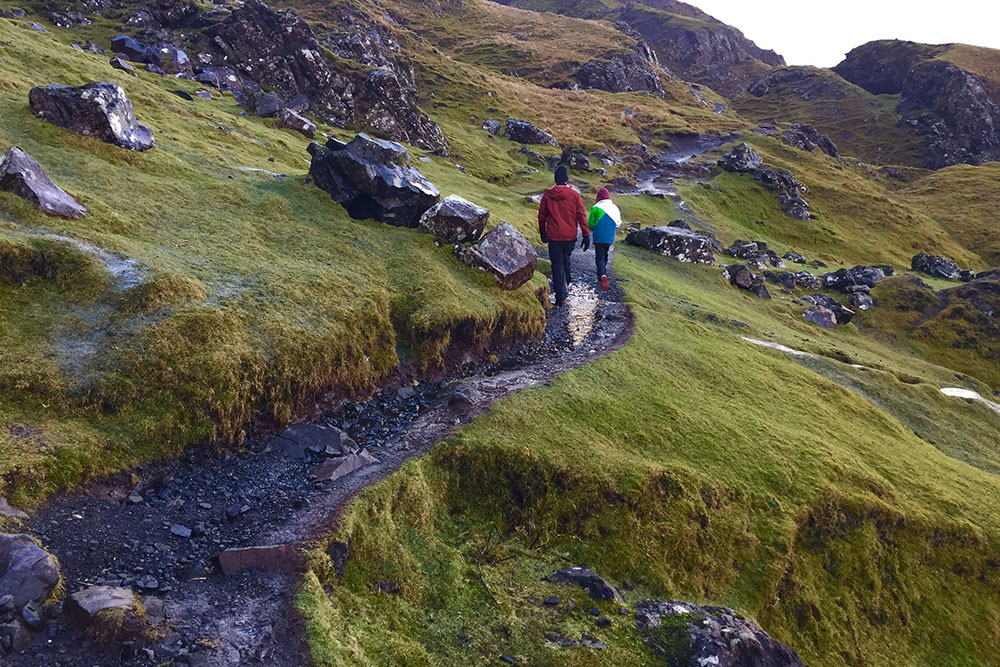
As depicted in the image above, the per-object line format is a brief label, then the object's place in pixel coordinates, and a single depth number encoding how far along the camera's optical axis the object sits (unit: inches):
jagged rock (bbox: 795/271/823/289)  2188.7
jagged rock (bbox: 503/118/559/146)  3604.8
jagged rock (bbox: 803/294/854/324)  1882.4
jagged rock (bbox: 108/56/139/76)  1743.0
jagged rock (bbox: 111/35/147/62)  2158.1
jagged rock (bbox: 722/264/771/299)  1905.8
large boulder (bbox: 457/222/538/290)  973.8
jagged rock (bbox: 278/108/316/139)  1982.0
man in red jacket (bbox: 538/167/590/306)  959.6
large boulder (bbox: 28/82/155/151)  941.2
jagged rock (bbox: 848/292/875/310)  2121.1
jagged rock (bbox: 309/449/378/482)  526.9
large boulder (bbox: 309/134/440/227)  1024.2
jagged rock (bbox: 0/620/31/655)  299.9
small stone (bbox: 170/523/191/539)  433.7
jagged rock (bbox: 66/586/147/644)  322.0
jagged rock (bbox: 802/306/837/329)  1796.3
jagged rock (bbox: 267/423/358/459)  561.3
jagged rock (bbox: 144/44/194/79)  2155.5
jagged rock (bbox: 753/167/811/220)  3582.7
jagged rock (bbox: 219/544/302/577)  407.2
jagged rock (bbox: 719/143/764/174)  3919.8
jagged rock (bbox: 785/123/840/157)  5502.0
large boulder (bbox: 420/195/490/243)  1020.5
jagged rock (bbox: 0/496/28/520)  378.6
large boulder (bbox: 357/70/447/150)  2603.3
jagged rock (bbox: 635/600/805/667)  454.3
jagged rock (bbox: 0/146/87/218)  682.8
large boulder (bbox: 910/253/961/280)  2898.6
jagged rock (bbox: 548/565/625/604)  487.5
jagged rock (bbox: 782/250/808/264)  2723.9
